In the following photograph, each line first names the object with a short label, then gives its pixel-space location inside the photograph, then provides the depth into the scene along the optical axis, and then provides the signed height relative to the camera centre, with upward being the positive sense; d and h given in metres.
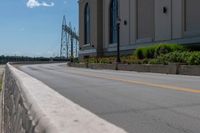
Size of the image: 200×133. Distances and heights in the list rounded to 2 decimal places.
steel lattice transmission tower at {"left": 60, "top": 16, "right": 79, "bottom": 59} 96.20 +8.42
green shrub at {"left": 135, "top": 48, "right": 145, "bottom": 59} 29.60 +0.54
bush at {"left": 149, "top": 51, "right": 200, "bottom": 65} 19.41 -0.02
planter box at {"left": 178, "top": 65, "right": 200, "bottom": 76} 18.11 -0.78
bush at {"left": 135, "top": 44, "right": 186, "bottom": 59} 26.70 +0.79
